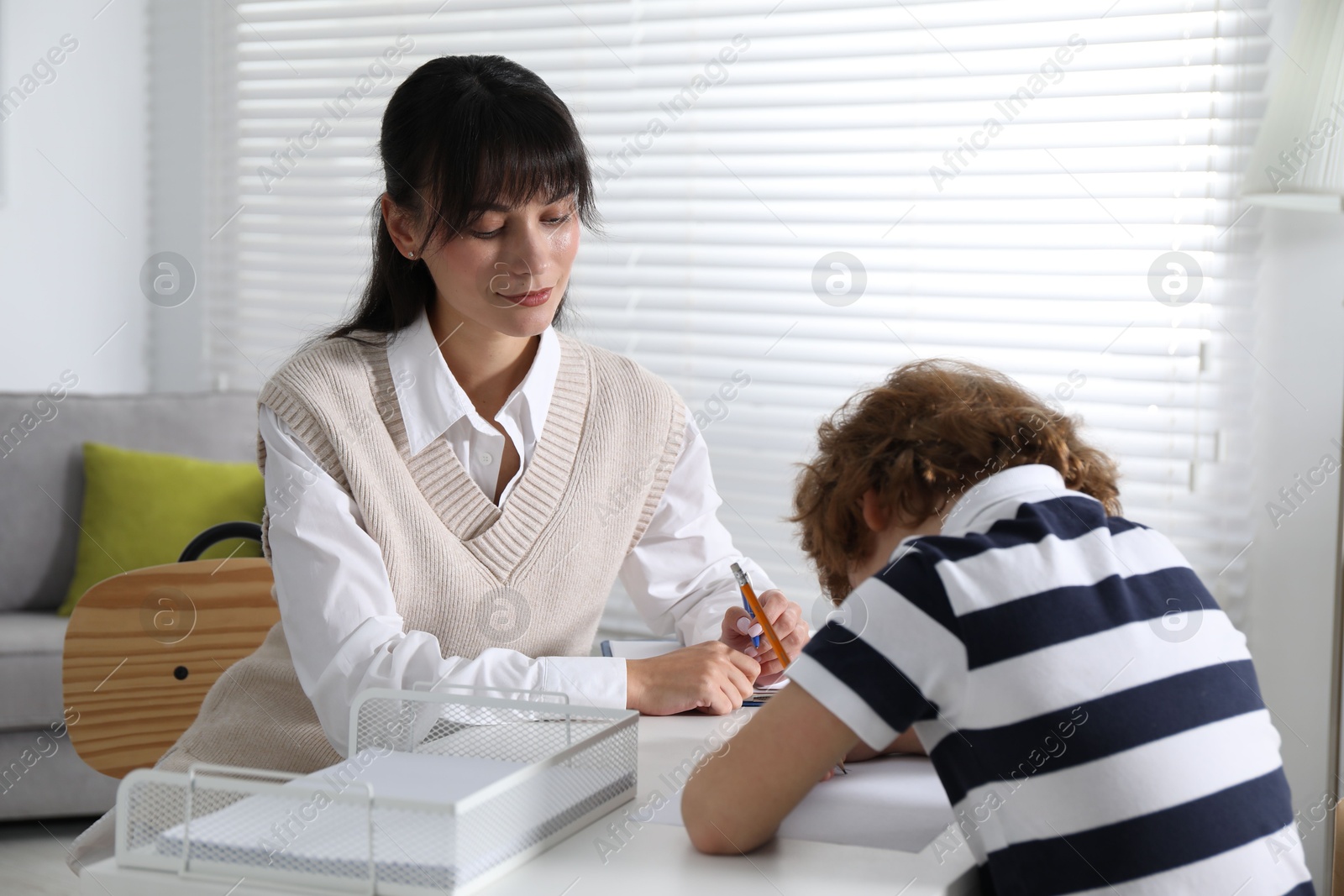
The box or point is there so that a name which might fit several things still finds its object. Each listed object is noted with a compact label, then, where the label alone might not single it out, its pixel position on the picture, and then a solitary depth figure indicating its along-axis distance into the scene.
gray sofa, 2.50
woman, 1.23
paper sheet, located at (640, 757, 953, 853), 0.90
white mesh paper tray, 0.75
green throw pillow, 2.76
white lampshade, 1.68
